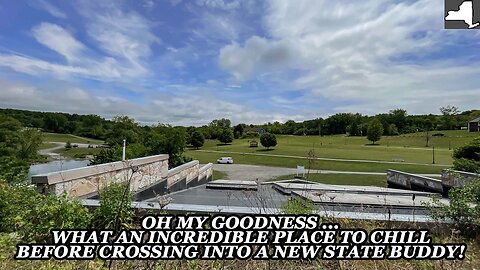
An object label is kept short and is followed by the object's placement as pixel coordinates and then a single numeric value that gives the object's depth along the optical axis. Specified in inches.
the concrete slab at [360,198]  243.2
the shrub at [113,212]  105.7
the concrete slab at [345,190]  332.2
